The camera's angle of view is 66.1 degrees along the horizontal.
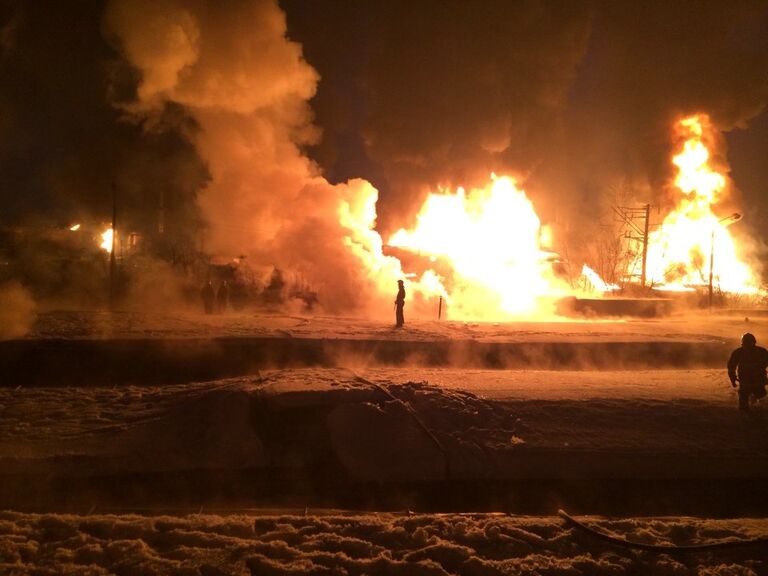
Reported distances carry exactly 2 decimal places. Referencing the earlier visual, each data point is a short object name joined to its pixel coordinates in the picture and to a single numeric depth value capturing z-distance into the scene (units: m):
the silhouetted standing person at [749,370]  9.04
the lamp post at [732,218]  33.67
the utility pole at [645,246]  36.16
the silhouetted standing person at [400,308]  19.20
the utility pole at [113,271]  24.02
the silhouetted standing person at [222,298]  23.12
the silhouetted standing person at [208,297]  21.80
